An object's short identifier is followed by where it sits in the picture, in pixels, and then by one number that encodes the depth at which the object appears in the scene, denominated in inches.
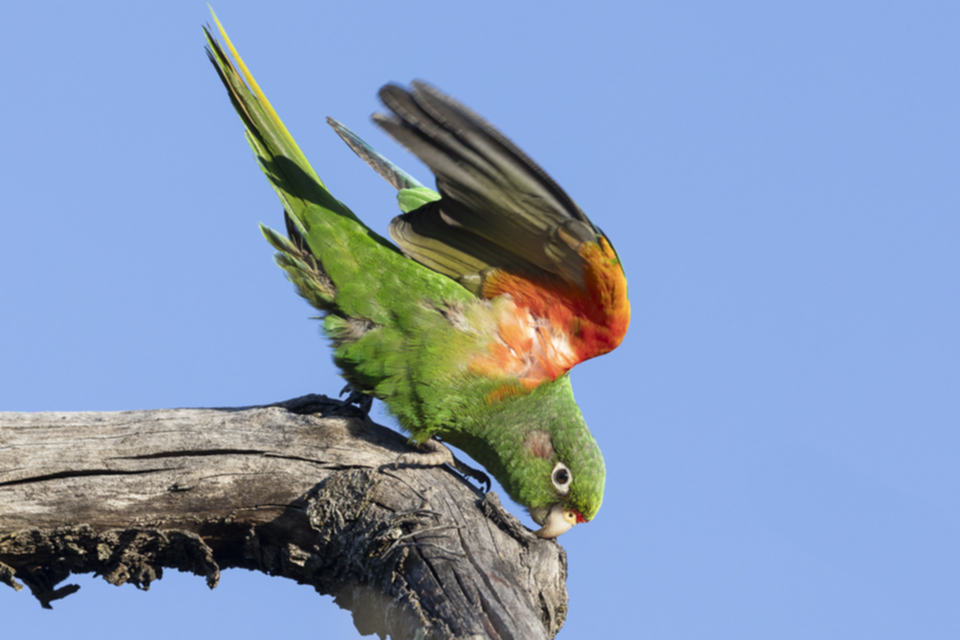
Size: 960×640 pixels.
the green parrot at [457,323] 417.1
